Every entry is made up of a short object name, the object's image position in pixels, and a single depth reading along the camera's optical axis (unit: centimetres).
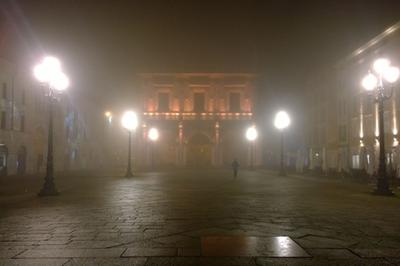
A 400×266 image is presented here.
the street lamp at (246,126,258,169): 4903
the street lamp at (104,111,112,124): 6619
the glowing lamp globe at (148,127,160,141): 5081
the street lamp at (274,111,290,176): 3447
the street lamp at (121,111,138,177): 3191
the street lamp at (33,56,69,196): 1689
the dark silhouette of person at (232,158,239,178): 3213
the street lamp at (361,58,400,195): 1727
